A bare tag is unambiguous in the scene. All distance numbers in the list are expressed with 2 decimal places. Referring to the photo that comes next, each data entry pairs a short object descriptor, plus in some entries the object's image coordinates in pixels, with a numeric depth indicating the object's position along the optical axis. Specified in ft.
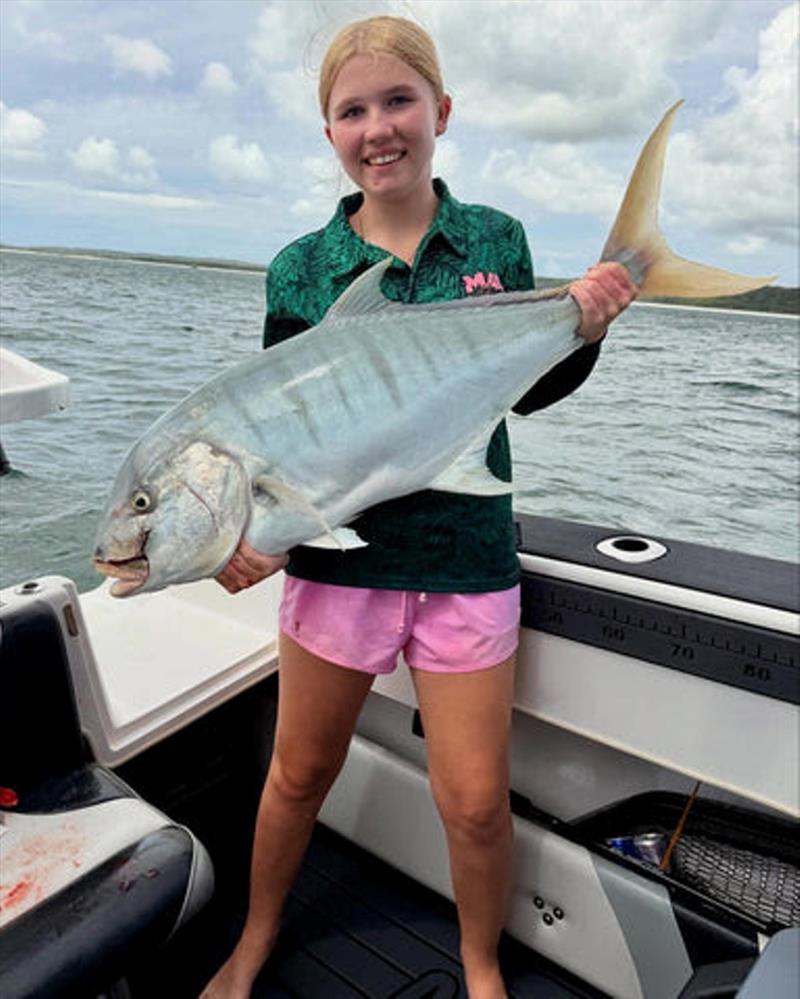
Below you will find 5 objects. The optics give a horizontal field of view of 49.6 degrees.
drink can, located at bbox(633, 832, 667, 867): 5.41
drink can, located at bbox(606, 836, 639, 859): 5.48
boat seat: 3.98
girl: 3.90
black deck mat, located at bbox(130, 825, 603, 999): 5.46
